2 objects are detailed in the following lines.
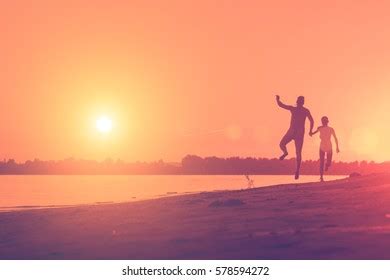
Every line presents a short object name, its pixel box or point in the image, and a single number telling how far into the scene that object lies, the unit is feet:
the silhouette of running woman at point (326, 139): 88.89
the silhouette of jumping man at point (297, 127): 85.10
